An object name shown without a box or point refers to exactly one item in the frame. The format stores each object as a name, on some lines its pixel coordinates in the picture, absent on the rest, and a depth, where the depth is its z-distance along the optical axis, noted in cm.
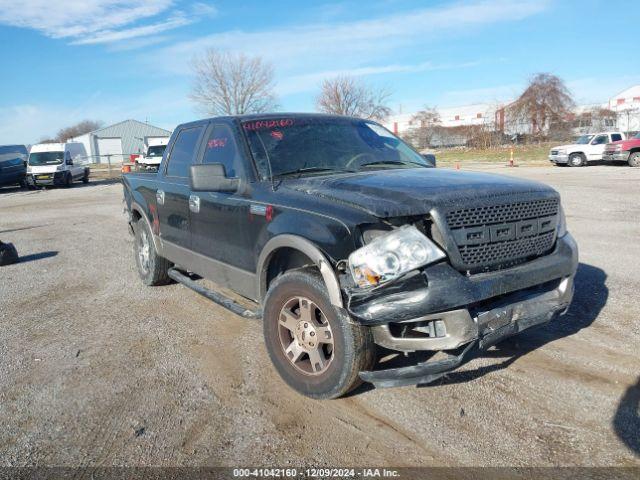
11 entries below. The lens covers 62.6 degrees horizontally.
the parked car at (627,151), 2408
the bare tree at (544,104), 4241
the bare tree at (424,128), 4772
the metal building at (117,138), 7338
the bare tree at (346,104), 4291
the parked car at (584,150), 2531
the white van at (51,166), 2498
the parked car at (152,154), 2312
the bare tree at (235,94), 4134
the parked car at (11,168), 2507
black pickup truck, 290
